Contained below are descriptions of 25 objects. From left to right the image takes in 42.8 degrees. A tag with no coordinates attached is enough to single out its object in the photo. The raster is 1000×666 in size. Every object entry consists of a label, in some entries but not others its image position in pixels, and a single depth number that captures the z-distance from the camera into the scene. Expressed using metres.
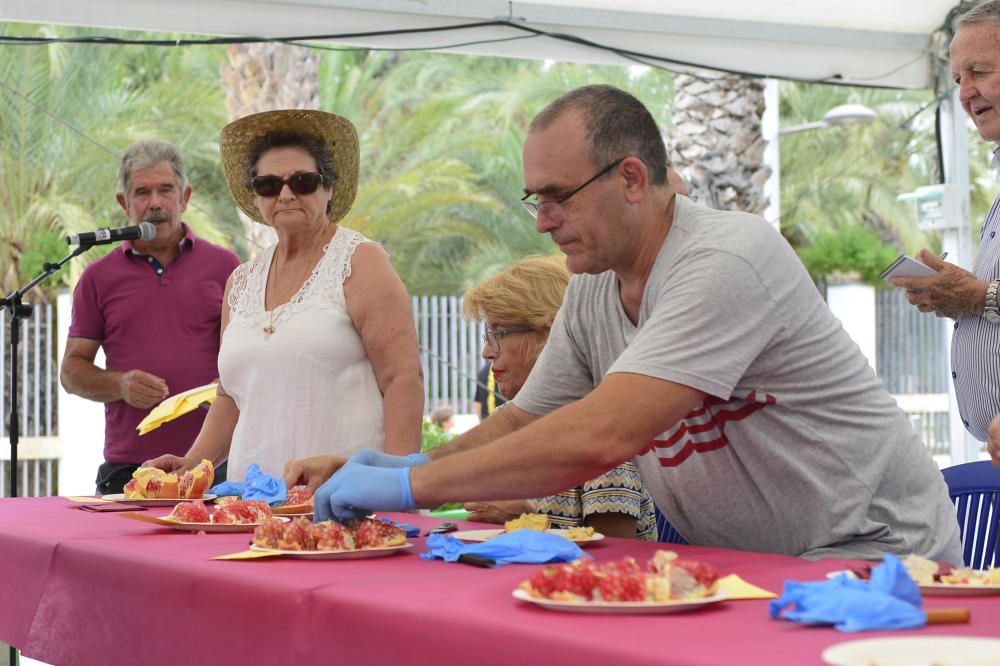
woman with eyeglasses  2.85
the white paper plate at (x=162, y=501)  2.92
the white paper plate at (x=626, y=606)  1.43
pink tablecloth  1.33
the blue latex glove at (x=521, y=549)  1.94
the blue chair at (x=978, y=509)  2.69
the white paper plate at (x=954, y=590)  1.54
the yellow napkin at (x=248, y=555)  1.99
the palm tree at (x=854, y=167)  20.27
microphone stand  3.84
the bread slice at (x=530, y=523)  2.28
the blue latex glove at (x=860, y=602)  1.35
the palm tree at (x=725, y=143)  8.57
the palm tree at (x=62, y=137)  14.23
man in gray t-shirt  1.94
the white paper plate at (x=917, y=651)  1.17
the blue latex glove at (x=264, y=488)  2.72
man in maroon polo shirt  4.19
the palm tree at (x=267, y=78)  10.70
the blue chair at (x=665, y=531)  2.96
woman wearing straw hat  3.09
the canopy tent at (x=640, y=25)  4.86
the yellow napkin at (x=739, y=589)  1.55
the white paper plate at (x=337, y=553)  1.98
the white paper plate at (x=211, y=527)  2.41
